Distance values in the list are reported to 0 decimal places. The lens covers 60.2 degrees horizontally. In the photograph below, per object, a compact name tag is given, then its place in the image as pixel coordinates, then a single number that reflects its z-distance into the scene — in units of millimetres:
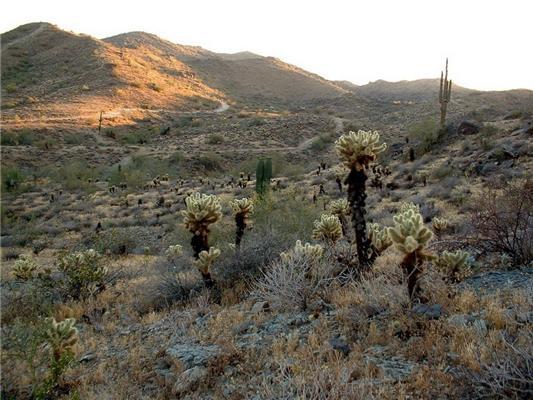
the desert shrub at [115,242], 14773
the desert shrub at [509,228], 7207
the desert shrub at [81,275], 9891
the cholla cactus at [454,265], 6648
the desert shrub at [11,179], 29611
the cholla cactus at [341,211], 11492
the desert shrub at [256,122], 56969
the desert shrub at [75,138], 44656
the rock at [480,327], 4557
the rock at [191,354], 5328
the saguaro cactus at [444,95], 29931
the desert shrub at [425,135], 27859
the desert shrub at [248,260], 8836
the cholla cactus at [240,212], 10133
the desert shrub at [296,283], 6644
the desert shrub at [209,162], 41238
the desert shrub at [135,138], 48916
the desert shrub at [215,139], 49156
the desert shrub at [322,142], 47156
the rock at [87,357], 6305
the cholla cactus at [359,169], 7152
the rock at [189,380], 4848
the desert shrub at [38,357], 5141
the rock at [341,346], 4934
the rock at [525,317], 4592
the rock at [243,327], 6215
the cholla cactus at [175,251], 12420
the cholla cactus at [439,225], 9898
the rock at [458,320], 4812
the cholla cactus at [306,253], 7219
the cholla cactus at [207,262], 8398
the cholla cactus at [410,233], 5562
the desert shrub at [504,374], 3459
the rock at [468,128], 27016
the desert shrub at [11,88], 59612
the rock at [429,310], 5160
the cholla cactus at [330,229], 8992
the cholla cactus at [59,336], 5746
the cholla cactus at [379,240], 7660
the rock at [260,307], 6871
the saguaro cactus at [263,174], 19191
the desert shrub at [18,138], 40938
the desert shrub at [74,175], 31266
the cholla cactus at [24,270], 11688
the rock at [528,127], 22338
